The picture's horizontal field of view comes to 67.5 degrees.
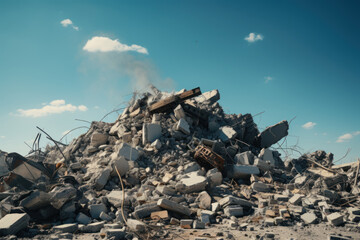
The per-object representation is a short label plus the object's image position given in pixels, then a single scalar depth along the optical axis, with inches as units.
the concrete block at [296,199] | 247.1
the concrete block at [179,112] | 386.6
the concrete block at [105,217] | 211.2
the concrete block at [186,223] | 196.5
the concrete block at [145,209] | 214.4
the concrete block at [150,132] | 361.7
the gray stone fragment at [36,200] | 203.3
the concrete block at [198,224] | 196.9
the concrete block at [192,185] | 263.0
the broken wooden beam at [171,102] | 385.1
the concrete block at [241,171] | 319.0
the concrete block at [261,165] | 339.6
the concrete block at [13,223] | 171.2
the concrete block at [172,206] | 217.6
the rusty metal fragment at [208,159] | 317.4
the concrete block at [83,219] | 204.7
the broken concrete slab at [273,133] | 434.0
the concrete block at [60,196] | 210.1
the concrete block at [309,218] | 208.3
